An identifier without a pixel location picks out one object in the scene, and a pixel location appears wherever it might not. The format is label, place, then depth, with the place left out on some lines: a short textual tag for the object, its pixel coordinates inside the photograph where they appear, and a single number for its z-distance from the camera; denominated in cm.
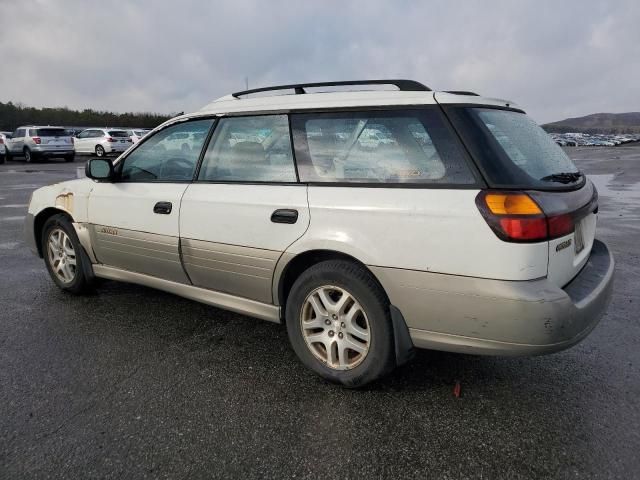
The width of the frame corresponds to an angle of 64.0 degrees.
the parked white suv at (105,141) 2820
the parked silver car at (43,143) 2464
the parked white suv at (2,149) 2455
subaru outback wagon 244
